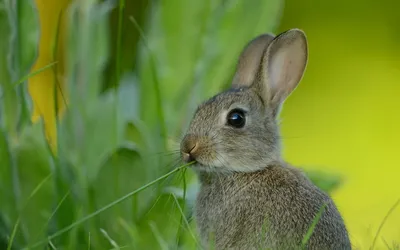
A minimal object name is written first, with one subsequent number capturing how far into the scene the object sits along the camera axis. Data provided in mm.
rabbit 3435
